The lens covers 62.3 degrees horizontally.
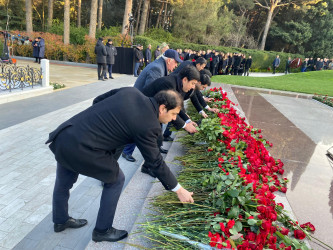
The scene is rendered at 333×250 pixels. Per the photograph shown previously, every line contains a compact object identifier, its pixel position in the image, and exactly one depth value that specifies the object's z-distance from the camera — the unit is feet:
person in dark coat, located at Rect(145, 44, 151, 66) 50.37
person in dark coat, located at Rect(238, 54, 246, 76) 70.23
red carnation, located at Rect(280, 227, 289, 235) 6.90
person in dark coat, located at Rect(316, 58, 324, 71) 83.46
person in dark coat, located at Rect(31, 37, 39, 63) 53.72
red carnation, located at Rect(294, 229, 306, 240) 7.34
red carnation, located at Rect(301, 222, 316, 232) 8.32
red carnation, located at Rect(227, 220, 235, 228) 6.23
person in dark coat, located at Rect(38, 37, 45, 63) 53.59
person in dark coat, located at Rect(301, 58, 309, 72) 84.37
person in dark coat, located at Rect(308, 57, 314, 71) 87.56
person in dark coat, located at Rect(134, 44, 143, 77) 48.10
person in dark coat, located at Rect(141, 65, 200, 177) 11.30
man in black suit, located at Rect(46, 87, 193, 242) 6.79
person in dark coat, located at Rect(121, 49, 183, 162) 13.67
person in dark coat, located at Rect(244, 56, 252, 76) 72.86
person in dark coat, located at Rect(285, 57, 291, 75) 86.08
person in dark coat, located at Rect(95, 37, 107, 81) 40.45
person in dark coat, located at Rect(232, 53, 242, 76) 67.43
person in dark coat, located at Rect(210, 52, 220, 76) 59.06
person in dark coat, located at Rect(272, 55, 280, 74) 82.34
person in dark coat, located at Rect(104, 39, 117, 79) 43.01
